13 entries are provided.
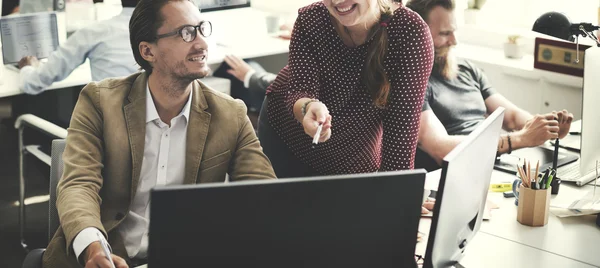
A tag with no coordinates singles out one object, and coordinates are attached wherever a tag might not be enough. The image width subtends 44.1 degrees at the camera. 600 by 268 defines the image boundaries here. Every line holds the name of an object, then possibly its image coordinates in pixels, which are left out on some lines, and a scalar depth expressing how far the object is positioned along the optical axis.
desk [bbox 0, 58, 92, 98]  3.38
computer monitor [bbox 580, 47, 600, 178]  2.04
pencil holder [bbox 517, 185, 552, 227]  2.04
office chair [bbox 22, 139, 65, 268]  1.85
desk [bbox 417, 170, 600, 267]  1.87
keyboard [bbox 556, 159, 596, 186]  2.40
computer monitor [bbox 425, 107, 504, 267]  1.39
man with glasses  1.83
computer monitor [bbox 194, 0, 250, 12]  3.99
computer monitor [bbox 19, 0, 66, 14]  4.02
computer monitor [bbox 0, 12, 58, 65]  3.46
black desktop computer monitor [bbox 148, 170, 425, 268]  1.10
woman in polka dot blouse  2.03
